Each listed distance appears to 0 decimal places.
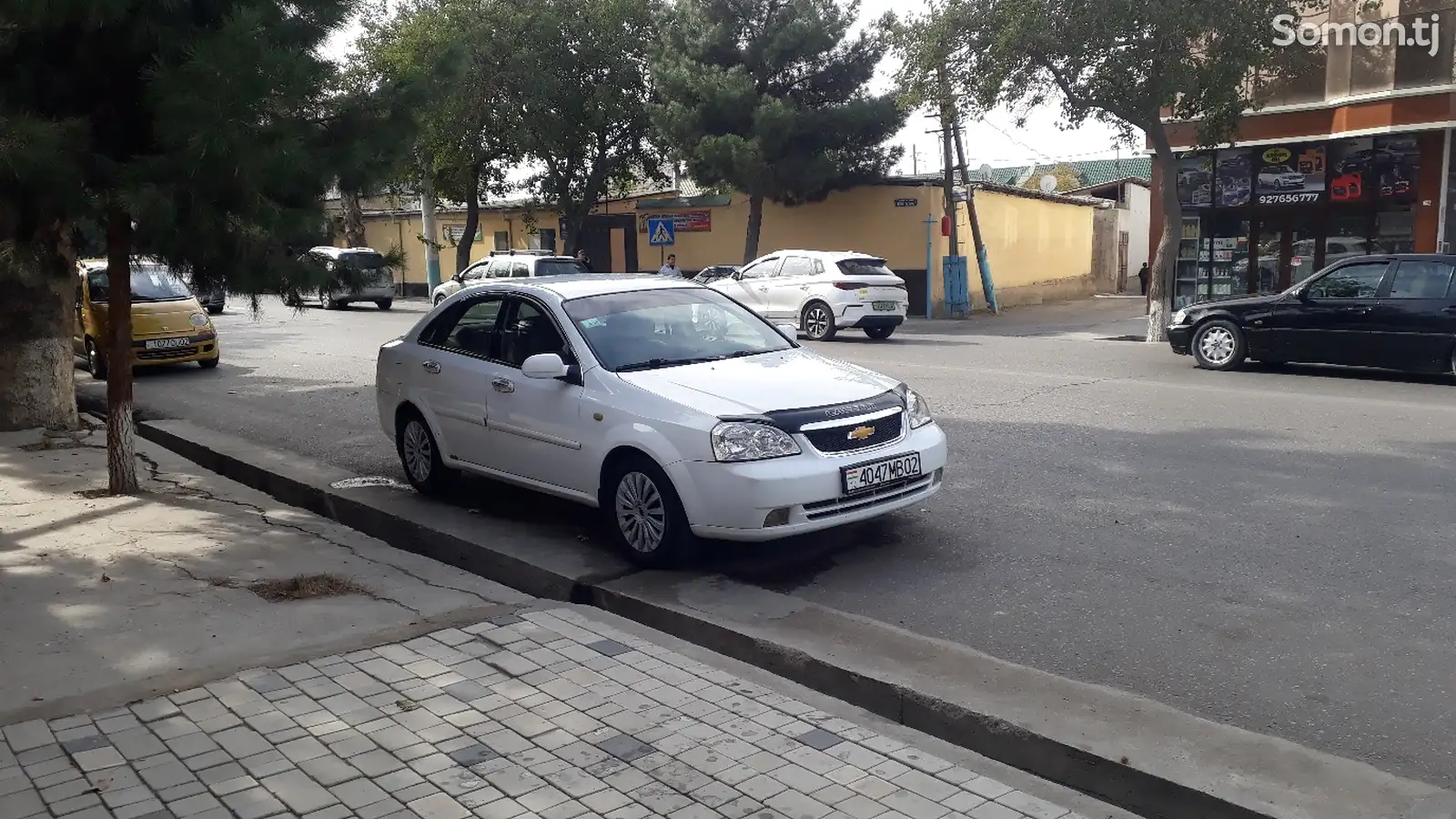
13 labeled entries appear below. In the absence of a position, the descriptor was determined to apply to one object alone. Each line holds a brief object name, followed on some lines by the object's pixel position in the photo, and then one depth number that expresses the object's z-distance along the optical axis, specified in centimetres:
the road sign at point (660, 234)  3183
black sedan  1302
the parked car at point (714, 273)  2589
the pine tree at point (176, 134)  622
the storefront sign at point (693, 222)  3384
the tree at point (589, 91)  3203
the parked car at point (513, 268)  2408
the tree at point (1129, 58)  1834
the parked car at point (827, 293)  1994
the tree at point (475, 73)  3119
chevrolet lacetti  589
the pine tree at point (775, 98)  2736
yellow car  1578
